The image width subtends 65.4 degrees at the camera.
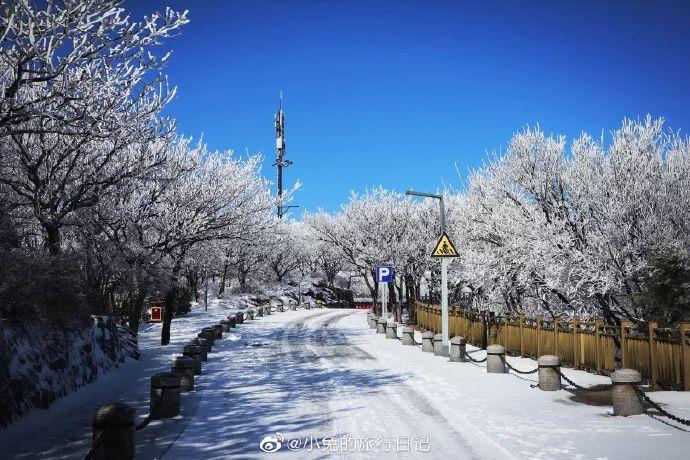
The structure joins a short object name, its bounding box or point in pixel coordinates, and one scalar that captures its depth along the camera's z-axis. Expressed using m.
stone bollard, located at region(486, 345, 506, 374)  13.49
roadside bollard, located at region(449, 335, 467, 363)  15.61
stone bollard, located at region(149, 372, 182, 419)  8.77
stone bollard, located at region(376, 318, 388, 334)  24.74
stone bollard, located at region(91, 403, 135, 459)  6.06
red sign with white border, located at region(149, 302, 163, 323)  21.31
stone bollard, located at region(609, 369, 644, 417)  8.61
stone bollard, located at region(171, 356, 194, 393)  11.01
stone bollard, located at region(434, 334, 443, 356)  17.02
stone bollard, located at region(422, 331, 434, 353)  17.95
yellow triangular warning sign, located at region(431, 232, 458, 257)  16.73
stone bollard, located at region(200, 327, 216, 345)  18.68
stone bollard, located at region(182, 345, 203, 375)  13.86
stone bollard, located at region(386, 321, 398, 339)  22.75
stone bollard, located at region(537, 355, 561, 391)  11.04
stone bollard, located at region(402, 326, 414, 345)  20.08
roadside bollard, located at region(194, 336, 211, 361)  15.71
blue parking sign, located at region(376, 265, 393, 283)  24.77
